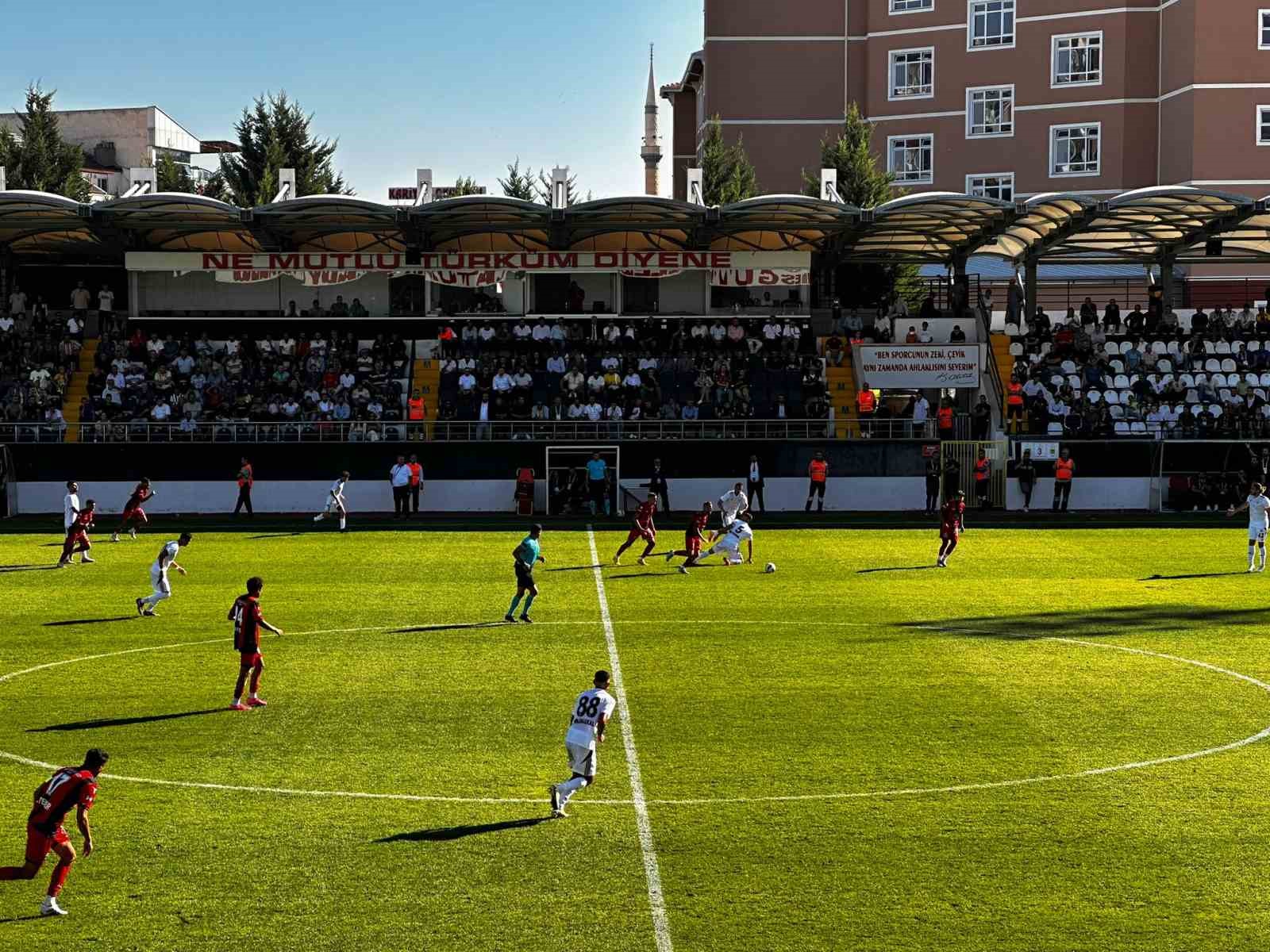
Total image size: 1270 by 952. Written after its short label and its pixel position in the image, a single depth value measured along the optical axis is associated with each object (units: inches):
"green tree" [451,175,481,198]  3363.7
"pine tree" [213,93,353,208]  3139.8
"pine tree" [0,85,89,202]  3014.3
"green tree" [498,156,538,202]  3533.5
